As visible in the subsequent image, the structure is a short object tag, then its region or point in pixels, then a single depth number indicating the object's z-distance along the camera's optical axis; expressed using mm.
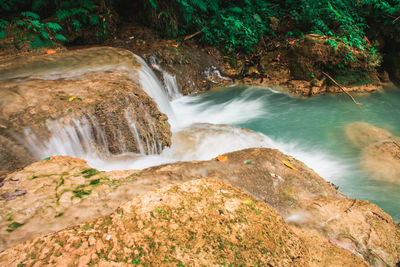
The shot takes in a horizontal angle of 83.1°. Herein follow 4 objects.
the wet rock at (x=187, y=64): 6551
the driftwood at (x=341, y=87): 6188
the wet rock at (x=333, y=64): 6543
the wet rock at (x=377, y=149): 3863
